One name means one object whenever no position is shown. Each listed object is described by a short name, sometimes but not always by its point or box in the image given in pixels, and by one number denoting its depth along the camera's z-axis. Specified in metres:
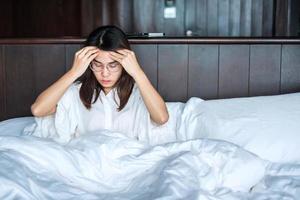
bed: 1.24
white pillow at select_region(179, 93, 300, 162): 1.62
